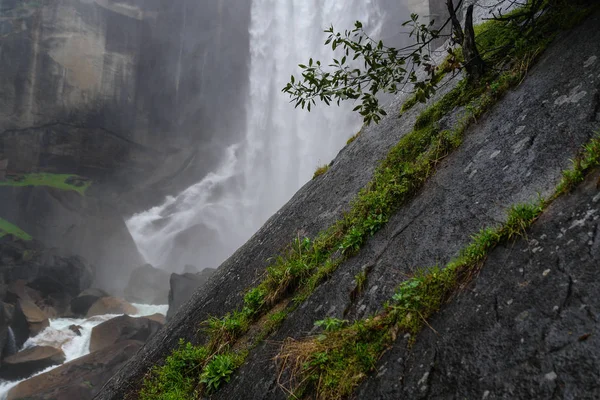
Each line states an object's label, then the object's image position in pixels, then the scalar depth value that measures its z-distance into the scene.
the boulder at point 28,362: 20.83
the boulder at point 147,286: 35.81
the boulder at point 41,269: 29.11
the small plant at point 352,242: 3.51
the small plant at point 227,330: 3.71
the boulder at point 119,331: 22.94
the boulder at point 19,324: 23.23
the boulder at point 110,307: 28.86
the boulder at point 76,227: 39.03
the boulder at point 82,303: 28.69
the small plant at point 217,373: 3.26
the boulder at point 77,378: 17.73
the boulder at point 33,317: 24.45
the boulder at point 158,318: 26.42
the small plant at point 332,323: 2.68
